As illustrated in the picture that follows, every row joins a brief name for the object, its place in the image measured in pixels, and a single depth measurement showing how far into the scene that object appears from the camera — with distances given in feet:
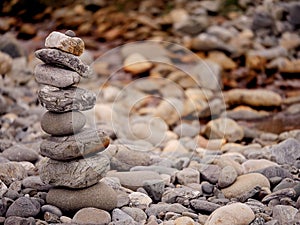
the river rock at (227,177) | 12.09
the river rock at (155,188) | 11.75
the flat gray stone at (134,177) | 11.96
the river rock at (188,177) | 12.54
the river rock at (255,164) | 13.25
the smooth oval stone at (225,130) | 17.75
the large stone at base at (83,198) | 10.37
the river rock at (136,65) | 25.93
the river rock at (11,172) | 11.62
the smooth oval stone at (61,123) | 10.55
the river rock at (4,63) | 22.21
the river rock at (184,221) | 9.97
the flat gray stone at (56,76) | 10.53
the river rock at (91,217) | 9.93
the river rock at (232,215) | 9.80
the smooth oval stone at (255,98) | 22.11
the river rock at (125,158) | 13.05
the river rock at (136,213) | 10.50
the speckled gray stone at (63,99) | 10.51
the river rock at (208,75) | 24.09
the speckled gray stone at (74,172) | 10.42
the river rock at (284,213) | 10.23
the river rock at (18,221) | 9.59
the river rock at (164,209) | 10.80
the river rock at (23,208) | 10.05
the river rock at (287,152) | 13.89
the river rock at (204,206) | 10.84
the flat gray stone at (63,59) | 10.35
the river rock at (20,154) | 13.34
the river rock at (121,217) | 10.02
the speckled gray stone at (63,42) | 10.36
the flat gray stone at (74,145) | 10.42
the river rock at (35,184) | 11.31
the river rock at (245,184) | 11.82
